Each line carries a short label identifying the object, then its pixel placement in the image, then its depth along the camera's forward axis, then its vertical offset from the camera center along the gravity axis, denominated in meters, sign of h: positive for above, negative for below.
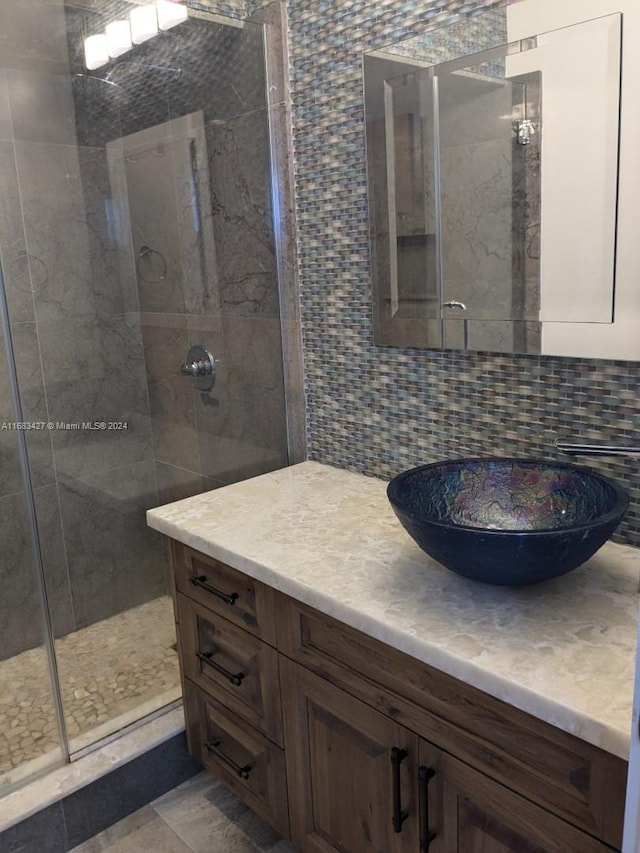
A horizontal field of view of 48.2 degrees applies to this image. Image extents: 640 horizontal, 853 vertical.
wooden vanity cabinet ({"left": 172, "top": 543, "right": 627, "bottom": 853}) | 1.02 -0.81
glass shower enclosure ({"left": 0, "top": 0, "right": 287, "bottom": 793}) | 2.04 -0.13
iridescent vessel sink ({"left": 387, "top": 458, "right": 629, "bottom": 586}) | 1.13 -0.44
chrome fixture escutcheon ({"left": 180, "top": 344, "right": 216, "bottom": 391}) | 2.23 -0.24
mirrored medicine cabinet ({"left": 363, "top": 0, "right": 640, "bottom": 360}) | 1.36 +0.19
